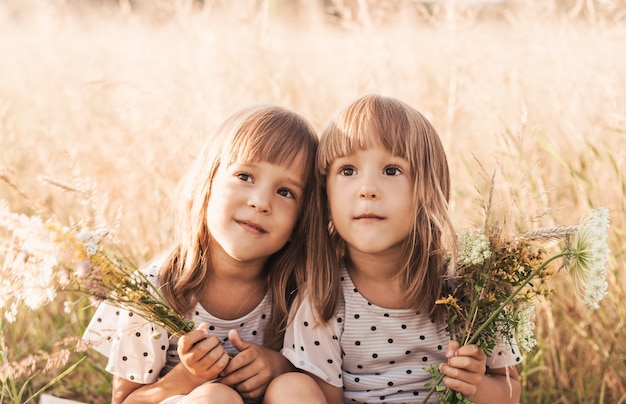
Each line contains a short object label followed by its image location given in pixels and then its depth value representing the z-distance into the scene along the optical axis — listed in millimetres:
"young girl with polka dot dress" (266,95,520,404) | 1972
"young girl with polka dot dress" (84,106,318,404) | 2023
